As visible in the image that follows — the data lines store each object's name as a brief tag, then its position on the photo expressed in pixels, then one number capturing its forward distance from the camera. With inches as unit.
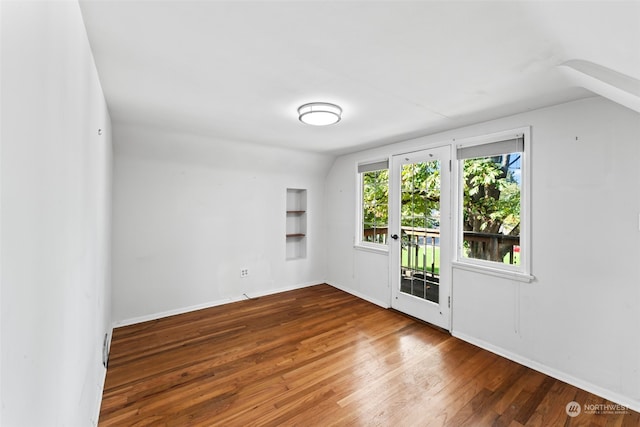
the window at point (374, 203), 159.2
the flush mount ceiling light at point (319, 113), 92.6
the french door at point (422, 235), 124.8
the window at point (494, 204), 103.5
